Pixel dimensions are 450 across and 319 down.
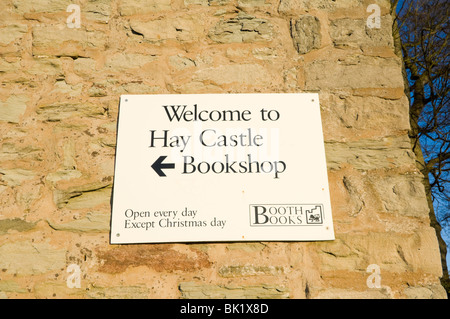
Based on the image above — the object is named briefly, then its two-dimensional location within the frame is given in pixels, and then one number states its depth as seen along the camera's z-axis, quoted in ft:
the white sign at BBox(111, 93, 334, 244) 4.82
